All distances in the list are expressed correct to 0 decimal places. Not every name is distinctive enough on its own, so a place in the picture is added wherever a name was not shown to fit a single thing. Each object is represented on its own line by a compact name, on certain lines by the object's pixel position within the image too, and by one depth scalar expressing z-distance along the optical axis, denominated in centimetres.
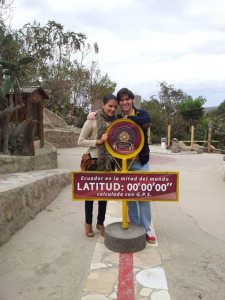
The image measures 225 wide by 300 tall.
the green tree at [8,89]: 545
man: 276
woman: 283
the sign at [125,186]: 274
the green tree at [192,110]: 1898
